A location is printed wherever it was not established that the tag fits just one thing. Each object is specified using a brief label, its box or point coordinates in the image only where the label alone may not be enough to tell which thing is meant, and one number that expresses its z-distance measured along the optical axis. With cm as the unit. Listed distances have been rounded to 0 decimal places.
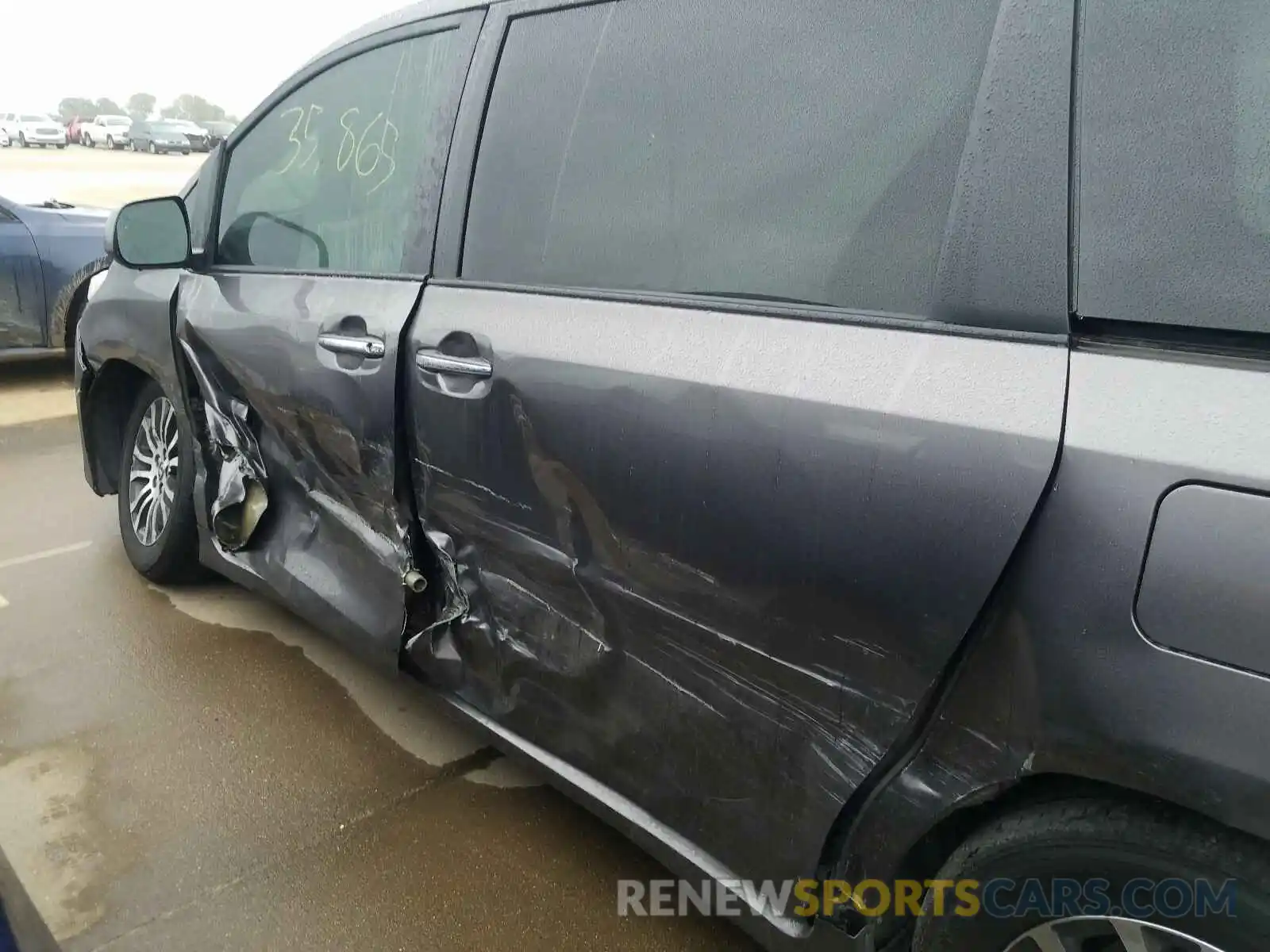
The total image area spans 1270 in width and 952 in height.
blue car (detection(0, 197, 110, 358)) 620
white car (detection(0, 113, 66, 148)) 3850
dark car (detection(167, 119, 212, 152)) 3950
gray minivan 113
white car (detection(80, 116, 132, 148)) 4053
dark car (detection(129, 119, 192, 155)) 3897
